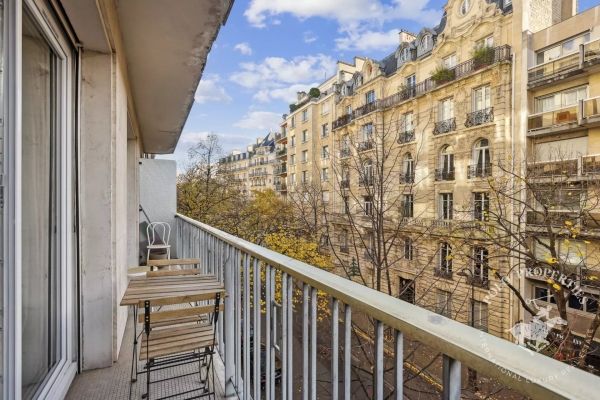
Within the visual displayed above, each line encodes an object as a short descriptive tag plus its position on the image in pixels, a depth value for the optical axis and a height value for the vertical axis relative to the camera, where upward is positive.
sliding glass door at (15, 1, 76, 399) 1.42 -0.05
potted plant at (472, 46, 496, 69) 11.43 +5.06
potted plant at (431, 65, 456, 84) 12.74 +4.92
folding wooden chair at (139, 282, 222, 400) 1.73 -0.82
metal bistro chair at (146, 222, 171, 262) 5.50 -0.65
